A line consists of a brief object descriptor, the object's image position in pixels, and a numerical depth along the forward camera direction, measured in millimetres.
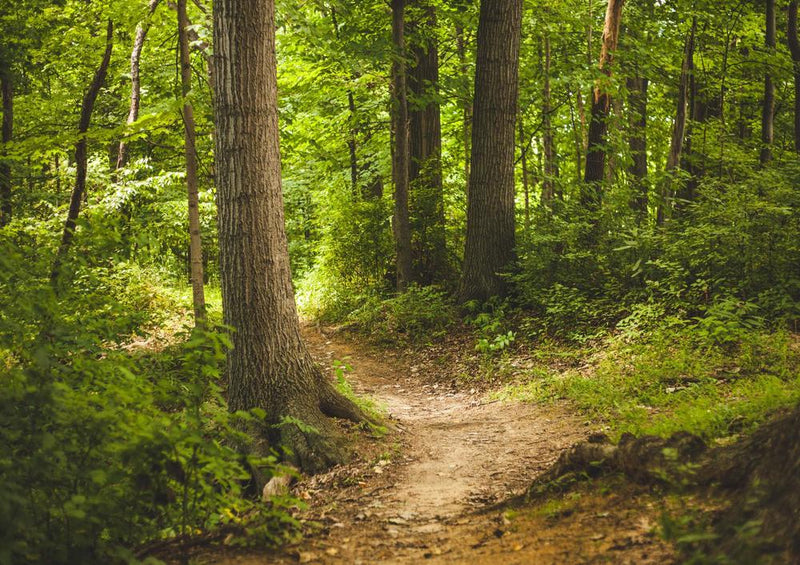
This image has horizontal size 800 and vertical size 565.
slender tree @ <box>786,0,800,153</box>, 13094
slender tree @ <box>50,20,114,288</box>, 11500
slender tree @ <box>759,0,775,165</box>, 13266
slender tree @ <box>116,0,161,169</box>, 10863
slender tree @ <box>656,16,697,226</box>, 12398
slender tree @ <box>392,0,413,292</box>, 11898
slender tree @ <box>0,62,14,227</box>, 15048
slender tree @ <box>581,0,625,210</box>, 11797
